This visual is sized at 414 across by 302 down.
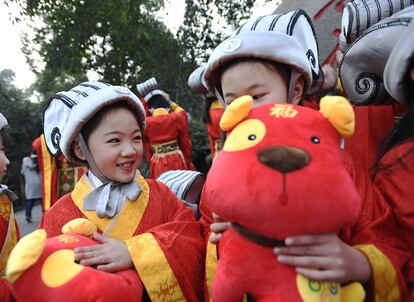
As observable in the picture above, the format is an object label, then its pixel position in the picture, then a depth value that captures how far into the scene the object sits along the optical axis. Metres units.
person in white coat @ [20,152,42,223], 8.65
